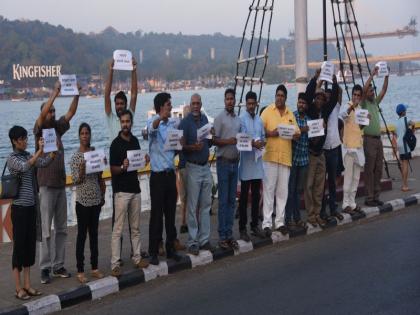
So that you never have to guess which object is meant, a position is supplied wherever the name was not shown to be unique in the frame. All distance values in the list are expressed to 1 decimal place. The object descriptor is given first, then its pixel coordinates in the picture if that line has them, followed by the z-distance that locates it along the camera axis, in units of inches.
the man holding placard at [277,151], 366.0
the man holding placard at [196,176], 327.9
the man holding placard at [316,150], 389.7
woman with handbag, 271.0
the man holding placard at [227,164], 345.4
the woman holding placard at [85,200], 293.6
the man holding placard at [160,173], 314.3
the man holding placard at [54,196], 293.5
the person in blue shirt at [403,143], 504.1
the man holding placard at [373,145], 435.2
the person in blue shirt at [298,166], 379.6
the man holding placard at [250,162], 355.3
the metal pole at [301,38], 475.2
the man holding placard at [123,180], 300.7
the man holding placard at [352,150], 417.7
